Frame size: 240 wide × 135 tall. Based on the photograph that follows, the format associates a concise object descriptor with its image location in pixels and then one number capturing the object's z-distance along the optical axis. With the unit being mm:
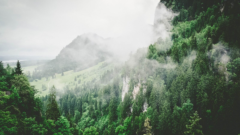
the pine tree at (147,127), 40856
